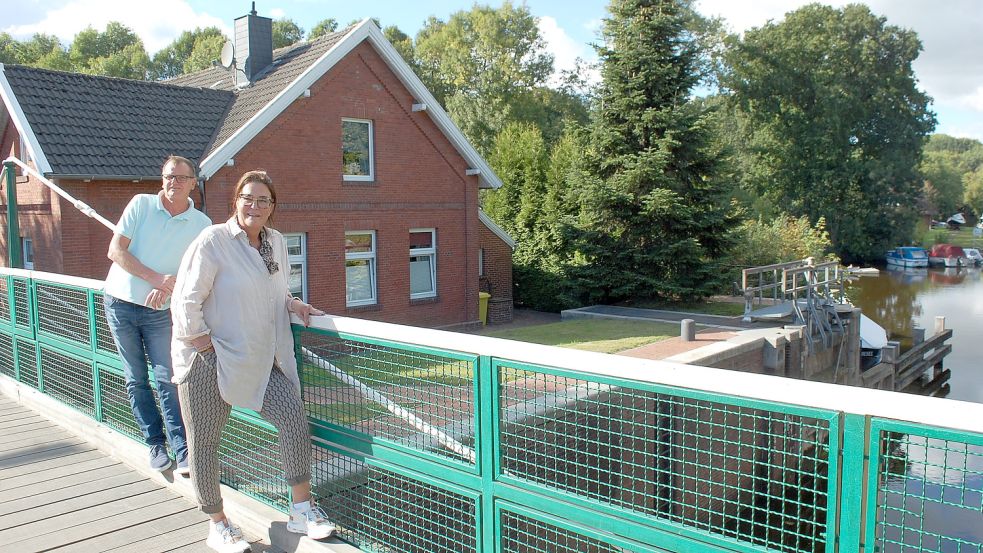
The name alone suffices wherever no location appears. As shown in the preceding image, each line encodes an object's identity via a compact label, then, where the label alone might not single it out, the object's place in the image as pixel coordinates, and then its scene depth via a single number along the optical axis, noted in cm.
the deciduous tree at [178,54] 6072
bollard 1432
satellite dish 1802
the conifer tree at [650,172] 1981
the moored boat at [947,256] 5619
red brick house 1386
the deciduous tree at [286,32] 5860
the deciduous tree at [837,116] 4841
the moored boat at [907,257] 5256
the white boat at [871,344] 2158
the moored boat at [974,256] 5866
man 434
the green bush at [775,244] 2505
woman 352
